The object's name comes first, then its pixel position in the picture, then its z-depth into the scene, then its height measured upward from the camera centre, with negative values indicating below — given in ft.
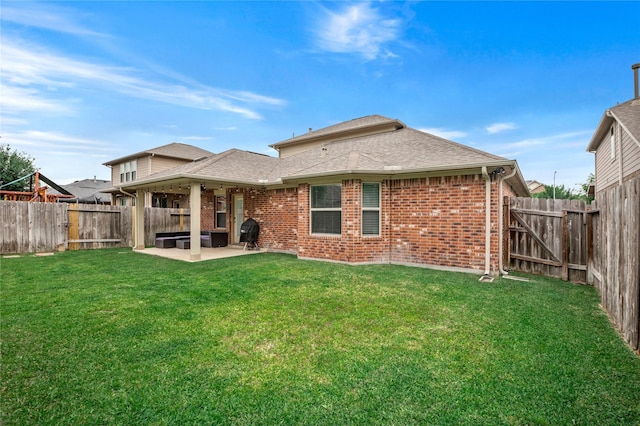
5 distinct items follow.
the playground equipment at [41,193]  50.21 +4.36
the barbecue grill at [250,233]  37.78 -2.65
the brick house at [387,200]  24.12 +1.13
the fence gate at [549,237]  22.52 -2.28
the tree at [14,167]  74.49 +12.80
